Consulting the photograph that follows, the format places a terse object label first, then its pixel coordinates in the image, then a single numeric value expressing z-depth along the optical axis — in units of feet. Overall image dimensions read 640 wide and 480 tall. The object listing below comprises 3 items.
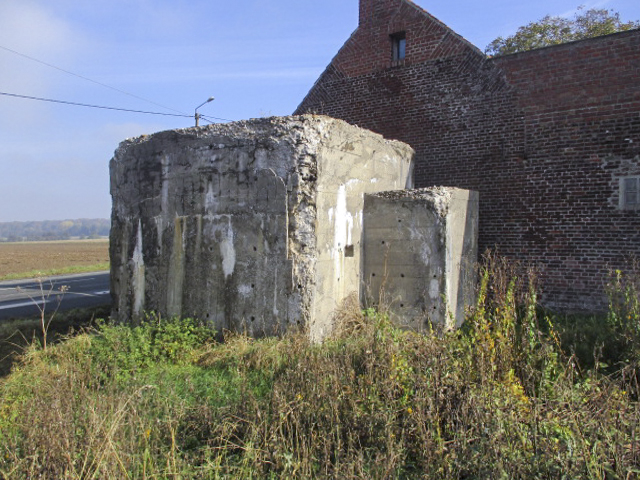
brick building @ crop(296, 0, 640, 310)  26.99
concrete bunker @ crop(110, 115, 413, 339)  21.70
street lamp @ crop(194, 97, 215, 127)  70.12
